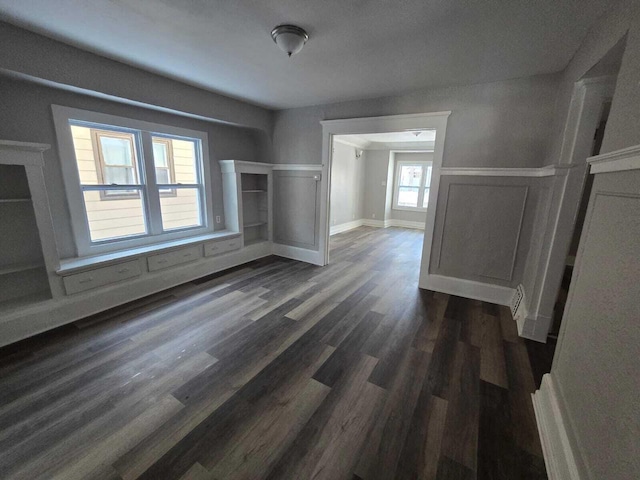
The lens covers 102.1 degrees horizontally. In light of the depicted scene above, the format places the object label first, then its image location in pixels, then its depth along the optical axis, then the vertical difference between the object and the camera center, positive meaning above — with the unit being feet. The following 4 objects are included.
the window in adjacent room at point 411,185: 25.30 +0.39
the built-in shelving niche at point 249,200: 13.57 -0.84
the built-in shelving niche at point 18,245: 7.55 -2.00
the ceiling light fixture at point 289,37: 6.12 +3.52
